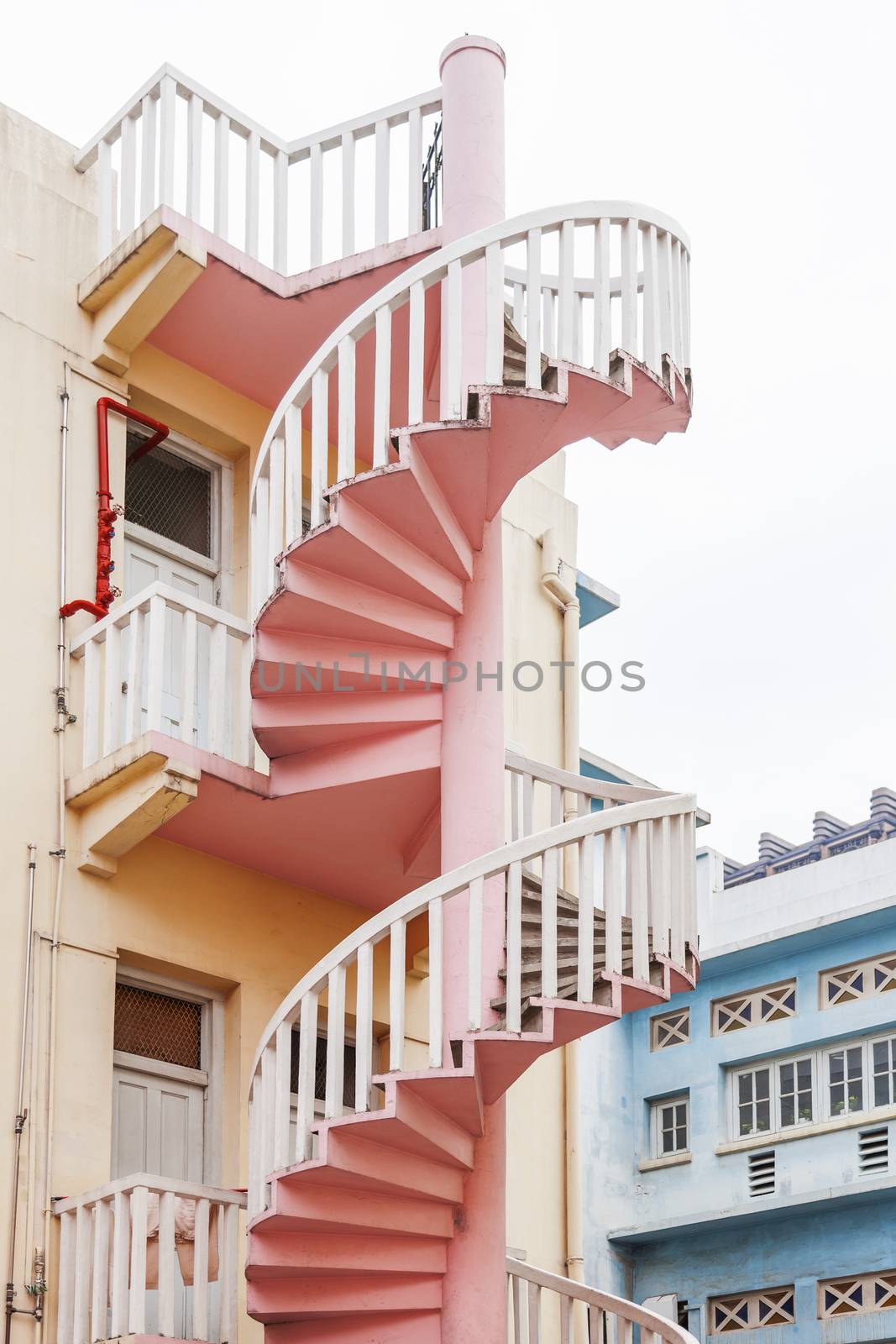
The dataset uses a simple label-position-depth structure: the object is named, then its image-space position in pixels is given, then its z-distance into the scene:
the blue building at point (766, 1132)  17.41
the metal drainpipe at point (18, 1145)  7.62
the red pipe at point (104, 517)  9.05
